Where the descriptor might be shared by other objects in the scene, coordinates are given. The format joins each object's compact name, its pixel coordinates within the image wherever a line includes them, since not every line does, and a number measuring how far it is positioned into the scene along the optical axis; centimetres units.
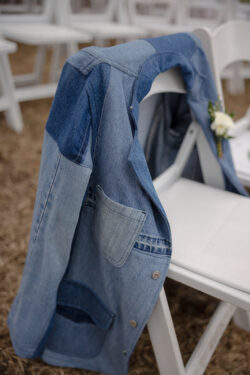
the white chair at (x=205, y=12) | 346
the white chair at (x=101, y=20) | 256
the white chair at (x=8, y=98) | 214
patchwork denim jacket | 60
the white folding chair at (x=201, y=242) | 68
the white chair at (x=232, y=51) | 94
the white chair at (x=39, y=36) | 214
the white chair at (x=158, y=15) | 292
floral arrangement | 88
